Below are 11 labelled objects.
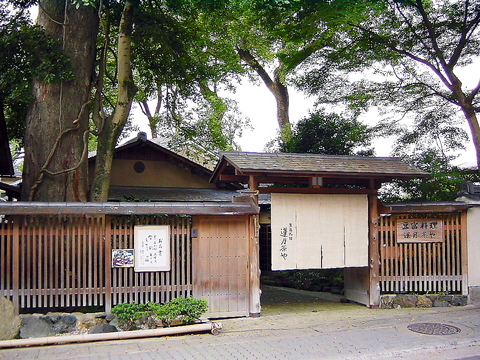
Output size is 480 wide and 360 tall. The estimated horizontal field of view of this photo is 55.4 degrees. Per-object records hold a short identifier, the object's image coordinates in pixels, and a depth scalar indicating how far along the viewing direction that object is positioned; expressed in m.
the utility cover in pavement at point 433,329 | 9.96
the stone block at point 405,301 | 12.58
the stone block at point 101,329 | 9.65
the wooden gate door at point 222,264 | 11.09
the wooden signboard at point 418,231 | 12.55
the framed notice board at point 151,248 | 10.61
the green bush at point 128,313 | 9.88
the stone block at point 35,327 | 9.39
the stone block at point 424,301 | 12.60
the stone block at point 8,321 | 9.21
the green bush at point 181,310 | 9.98
